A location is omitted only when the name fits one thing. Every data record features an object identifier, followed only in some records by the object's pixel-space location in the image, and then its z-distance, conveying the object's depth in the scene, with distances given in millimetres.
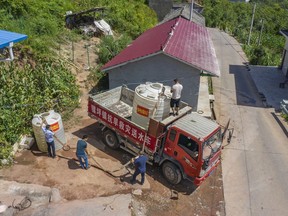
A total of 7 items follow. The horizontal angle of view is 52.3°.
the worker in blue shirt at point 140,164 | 10867
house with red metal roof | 15680
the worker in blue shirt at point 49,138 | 11852
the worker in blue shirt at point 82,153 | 11383
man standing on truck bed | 12727
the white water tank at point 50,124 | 12234
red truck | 10656
